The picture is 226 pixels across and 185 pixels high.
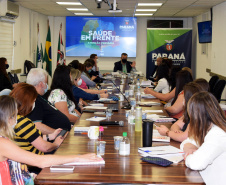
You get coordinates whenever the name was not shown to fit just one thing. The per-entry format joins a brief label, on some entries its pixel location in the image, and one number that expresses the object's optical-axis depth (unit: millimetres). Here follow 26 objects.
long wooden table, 2049
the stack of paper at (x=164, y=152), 2465
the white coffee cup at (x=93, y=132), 2994
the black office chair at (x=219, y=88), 6883
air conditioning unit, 8508
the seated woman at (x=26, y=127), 2689
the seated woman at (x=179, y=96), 4469
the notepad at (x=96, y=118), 3918
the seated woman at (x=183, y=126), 2949
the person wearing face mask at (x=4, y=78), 6816
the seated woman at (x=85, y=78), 7225
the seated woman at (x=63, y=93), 4250
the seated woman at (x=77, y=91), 5246
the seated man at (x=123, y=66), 11766
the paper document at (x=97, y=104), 5012
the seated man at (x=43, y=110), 3412
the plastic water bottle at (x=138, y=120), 3302
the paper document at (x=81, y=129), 3270
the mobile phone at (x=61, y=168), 2180
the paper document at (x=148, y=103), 5207
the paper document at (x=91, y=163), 2303
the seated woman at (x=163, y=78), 6883
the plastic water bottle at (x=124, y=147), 2545
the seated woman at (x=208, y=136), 2186
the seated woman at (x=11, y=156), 2105
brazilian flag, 12230
